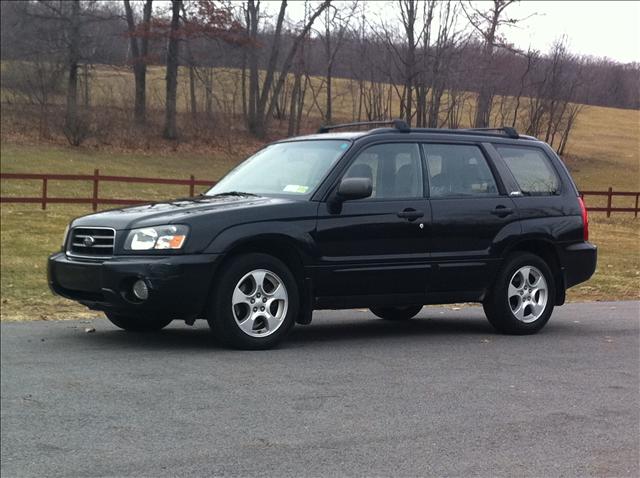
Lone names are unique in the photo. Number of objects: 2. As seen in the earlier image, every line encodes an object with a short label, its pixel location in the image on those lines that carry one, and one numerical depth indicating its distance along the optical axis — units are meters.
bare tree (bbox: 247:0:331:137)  43.34
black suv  7.20
